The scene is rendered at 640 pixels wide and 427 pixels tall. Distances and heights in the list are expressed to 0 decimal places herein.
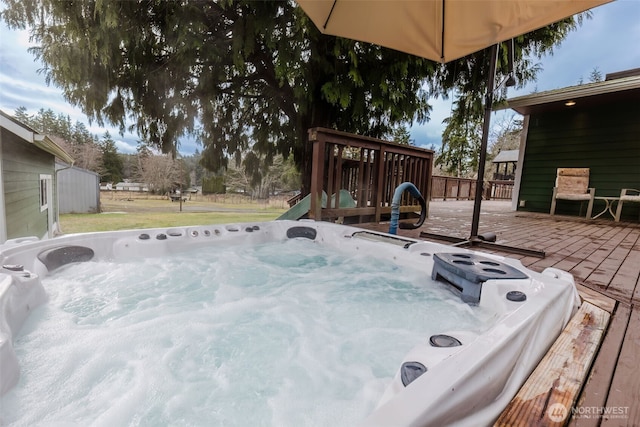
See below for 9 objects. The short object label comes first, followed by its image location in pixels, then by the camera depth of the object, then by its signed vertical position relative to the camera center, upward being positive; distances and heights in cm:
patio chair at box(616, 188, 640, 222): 452 +18
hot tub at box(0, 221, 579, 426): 70 -55
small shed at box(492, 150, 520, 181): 1214 +167
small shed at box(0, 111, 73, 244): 337 -15
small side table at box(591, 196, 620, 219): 501 +0
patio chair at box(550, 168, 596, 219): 520 +33
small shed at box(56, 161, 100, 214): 735 -44
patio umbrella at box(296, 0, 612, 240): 217 +142
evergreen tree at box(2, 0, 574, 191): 364 +164
